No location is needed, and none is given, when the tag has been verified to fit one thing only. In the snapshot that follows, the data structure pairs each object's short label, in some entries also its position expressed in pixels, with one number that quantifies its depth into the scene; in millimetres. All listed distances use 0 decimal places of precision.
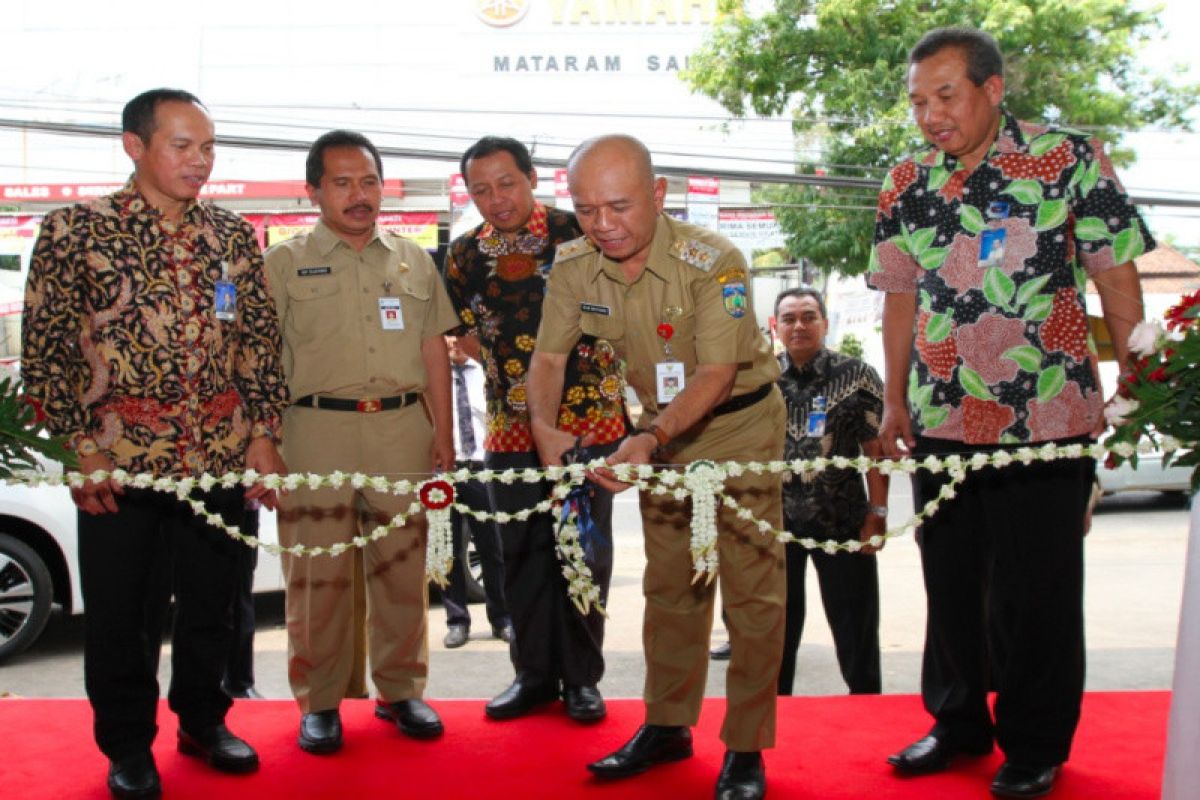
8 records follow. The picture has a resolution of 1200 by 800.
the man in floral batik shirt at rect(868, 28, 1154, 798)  2932
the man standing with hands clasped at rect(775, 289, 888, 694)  4402
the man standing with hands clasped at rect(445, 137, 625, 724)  3748
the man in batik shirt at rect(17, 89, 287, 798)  3014
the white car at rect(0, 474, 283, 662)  5590
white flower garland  2824
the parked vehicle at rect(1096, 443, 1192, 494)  10492
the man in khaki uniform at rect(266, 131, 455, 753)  3543
